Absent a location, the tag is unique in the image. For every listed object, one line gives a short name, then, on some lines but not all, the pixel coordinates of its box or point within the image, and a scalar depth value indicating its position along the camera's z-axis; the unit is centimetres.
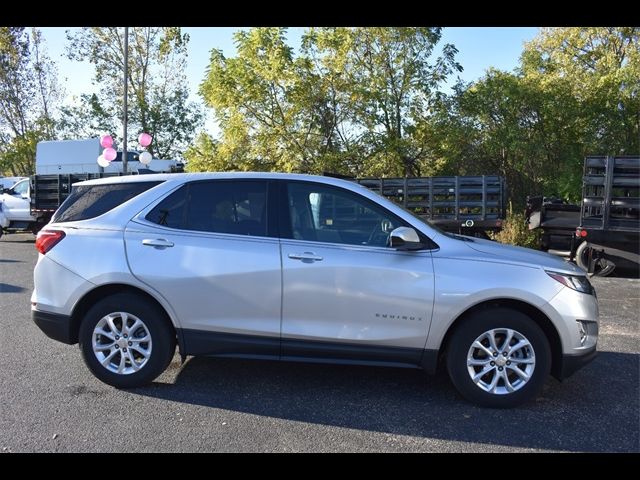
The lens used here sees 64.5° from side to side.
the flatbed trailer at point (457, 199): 1110
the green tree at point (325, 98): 1455
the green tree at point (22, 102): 3116
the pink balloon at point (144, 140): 1794
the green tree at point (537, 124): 1451
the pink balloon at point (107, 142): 1772
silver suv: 385
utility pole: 1985
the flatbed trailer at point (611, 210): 925
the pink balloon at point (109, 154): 1744
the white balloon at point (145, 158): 1802
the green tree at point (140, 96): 2892
